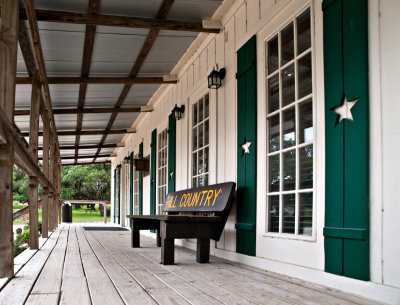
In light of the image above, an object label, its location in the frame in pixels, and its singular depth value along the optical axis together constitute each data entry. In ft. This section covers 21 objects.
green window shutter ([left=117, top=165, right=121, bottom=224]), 52.72
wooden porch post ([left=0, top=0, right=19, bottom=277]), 9.66
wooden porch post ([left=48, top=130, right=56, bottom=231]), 30.67
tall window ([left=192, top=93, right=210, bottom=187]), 19.04
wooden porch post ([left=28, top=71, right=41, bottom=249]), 16.34
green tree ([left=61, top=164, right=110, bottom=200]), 104.22
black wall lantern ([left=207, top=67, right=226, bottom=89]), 16.98
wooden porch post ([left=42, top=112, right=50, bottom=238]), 21.73
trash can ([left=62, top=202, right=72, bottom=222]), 62.03
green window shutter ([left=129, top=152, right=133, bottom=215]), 41.93
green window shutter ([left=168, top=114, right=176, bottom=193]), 24.48
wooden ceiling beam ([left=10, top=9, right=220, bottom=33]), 15.71
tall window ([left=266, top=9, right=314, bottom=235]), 10.96
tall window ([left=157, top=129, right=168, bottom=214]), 27.71
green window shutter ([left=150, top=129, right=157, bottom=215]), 30.50
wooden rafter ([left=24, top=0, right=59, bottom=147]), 13.69
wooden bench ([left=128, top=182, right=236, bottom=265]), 13.20
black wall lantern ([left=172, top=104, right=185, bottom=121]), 23.08
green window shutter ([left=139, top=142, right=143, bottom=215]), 36.44
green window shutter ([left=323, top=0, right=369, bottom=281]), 8.50
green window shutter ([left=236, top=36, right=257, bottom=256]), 13.73
